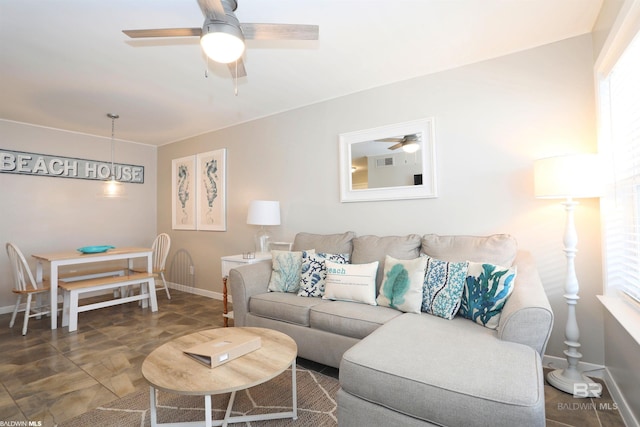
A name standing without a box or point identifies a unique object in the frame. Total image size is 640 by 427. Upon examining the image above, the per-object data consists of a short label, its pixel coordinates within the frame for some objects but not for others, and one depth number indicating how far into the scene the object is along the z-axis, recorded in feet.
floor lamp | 6.01
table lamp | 11.12
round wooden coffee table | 4.30
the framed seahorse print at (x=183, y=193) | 15.48
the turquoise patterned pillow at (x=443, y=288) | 6.55
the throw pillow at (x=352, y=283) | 7.65
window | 5.34
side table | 10.11
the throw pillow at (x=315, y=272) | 8.55
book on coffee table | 4.91
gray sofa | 3.83
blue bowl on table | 11.90
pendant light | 12.46
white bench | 10.38
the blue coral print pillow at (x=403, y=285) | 6.93
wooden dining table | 10.46
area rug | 5.64
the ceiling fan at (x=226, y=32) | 4.97
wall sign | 12.84
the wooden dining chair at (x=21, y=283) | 10.23
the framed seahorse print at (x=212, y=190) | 14.14
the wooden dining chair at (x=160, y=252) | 13.96
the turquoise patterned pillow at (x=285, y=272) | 9.03
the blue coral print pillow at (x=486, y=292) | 5.98
